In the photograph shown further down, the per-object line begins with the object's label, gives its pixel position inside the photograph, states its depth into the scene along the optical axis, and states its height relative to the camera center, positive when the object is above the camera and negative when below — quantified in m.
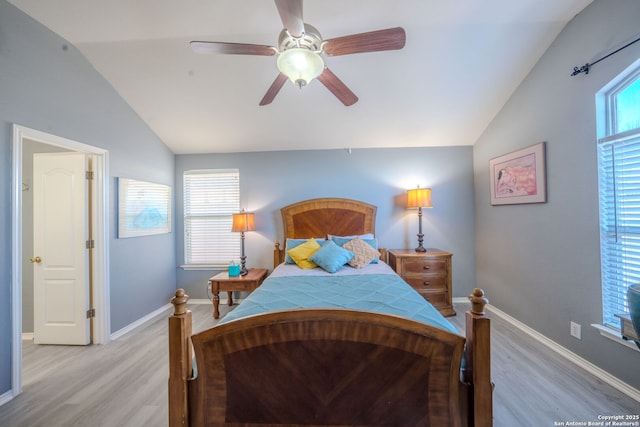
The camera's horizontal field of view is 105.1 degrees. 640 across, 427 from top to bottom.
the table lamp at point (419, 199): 3.42 +0.20
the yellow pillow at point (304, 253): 3.01 -0.49
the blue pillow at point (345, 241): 3.31 -0.36
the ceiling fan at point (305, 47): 1.47 +1.08
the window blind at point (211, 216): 3.89 -0.01
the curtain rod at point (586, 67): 1.85 +1.24
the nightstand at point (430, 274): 3.26 -0.81
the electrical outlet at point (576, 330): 2.18 -1.07
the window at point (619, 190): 1.86 +0.16
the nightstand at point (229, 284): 3.23 -0.91
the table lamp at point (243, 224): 3.48 -0.12
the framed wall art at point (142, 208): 2.90 +0.11
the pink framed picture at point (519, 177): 2.57 +0.41
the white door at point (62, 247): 2.59 -0.31
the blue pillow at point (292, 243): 3.37 -0.39
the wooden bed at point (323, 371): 1.16 -0.76
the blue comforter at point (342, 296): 1.63 -0.65
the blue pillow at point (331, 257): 2.82 -0.51
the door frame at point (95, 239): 1.88 -0.21
